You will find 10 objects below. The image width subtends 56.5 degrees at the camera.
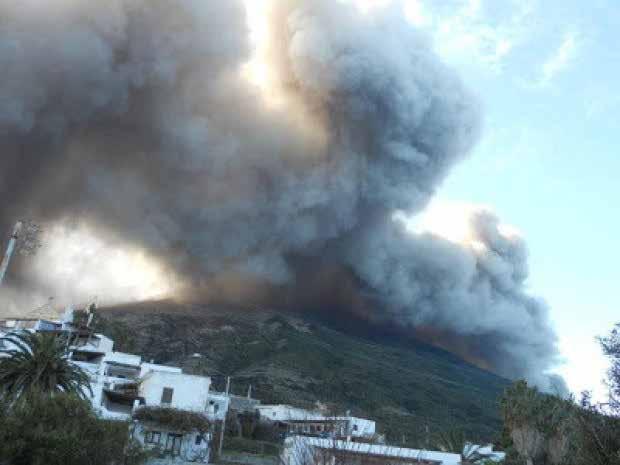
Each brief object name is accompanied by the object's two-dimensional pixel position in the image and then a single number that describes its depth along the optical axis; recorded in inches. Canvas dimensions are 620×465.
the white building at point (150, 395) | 1348.4
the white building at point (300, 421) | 1802.4
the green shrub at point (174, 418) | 1337.4
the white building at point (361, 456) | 537.9
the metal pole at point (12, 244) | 992.1
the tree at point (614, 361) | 581.2
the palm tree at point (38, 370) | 1037.8
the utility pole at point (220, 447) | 1391.2
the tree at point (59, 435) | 598.5
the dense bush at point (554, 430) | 529.0
